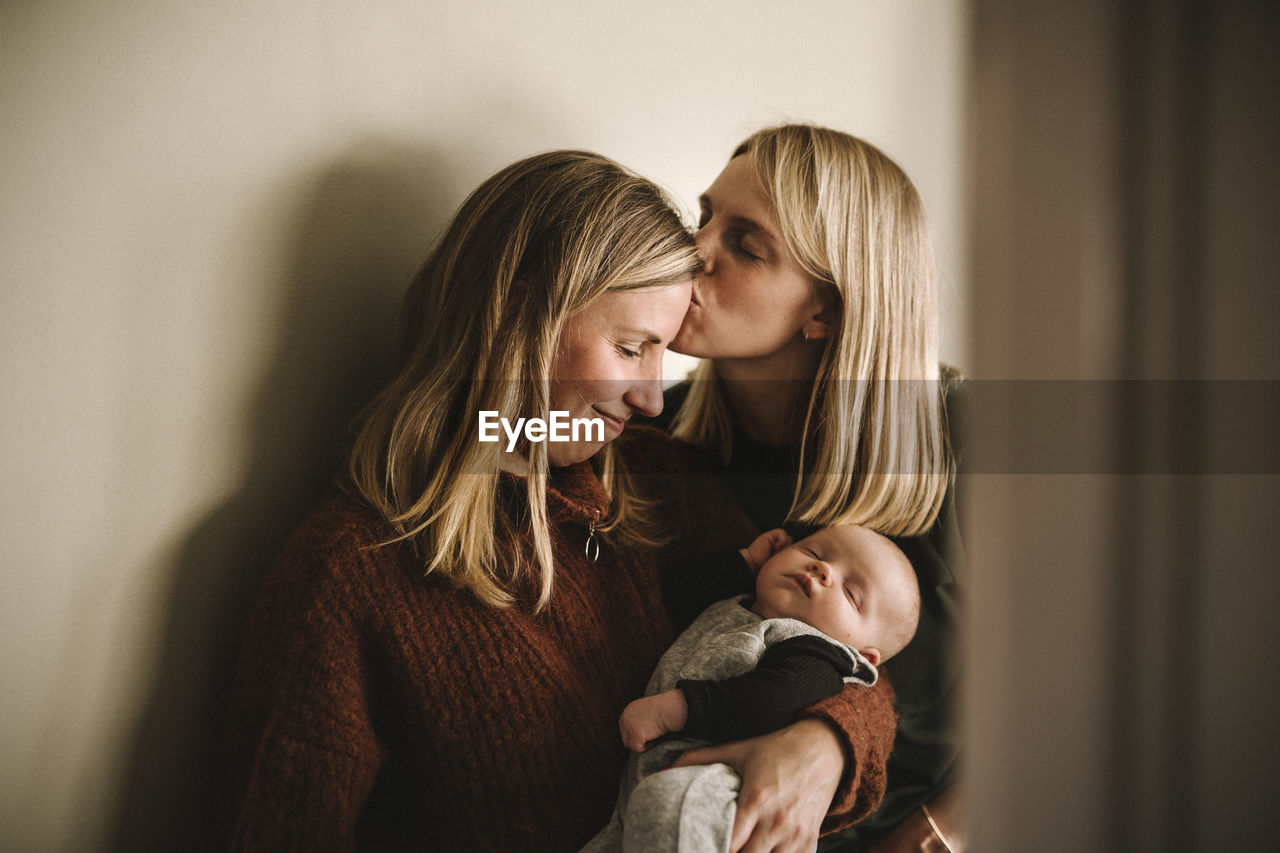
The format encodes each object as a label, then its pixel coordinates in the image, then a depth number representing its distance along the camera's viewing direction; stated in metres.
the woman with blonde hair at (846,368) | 1.04
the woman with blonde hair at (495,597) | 0.74
